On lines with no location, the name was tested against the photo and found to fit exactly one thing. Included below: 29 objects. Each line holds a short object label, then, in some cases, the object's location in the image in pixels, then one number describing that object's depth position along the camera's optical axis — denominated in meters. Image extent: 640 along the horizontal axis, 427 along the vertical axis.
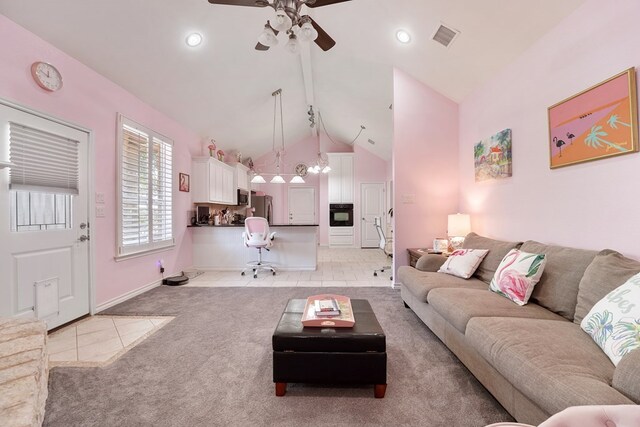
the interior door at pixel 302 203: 9.09
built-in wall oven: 8.23
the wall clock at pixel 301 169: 8.93
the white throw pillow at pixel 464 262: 2.69
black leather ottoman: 1.62
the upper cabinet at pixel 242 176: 6.77
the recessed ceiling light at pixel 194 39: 3.16
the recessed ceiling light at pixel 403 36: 3.21
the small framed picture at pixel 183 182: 4.70
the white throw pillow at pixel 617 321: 1.19
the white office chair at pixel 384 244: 4.89
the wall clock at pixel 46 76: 2.36
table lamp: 3.50
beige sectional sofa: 1.05
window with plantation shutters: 3.40
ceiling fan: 1.99
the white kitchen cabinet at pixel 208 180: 5.14
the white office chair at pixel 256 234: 4.59
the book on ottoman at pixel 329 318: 1.72
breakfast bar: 5.21
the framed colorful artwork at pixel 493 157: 2.91
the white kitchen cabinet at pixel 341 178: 8.29
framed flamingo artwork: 1.74
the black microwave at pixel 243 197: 7.09
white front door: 2.20
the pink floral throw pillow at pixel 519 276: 1.96
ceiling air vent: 2.90
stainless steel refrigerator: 7.96
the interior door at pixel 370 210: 8.27
